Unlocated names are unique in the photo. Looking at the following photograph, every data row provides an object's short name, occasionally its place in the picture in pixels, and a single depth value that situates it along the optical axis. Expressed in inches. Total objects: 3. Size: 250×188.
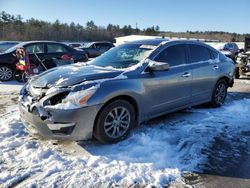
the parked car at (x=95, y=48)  514.8
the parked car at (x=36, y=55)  277.8
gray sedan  107.4
